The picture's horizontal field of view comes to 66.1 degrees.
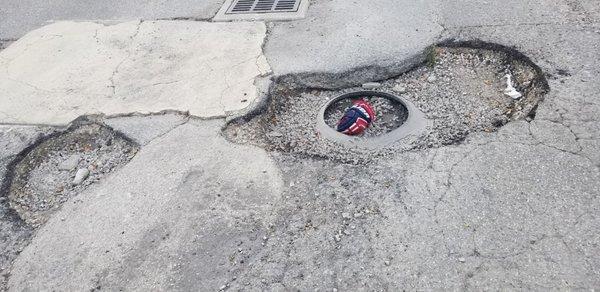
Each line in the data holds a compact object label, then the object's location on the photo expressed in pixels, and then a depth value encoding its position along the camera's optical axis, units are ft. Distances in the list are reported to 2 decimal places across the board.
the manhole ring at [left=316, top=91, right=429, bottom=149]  10.72
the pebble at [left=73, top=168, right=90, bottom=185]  10.70
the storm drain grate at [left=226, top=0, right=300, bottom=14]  16.39
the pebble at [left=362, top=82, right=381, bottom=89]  12.50
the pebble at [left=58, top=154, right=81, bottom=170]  11.14
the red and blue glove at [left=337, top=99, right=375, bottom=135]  11.02
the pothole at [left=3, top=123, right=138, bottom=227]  10.28
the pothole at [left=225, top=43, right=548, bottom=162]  10.74
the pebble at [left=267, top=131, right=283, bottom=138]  11.23
